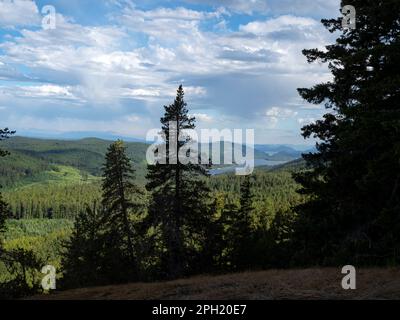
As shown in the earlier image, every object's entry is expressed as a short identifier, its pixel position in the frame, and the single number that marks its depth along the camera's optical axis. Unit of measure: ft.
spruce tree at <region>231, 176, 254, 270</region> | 121.49
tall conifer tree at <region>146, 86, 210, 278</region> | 88.99
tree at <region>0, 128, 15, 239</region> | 61.86
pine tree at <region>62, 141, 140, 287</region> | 104.42
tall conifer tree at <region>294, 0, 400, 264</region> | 47.78
